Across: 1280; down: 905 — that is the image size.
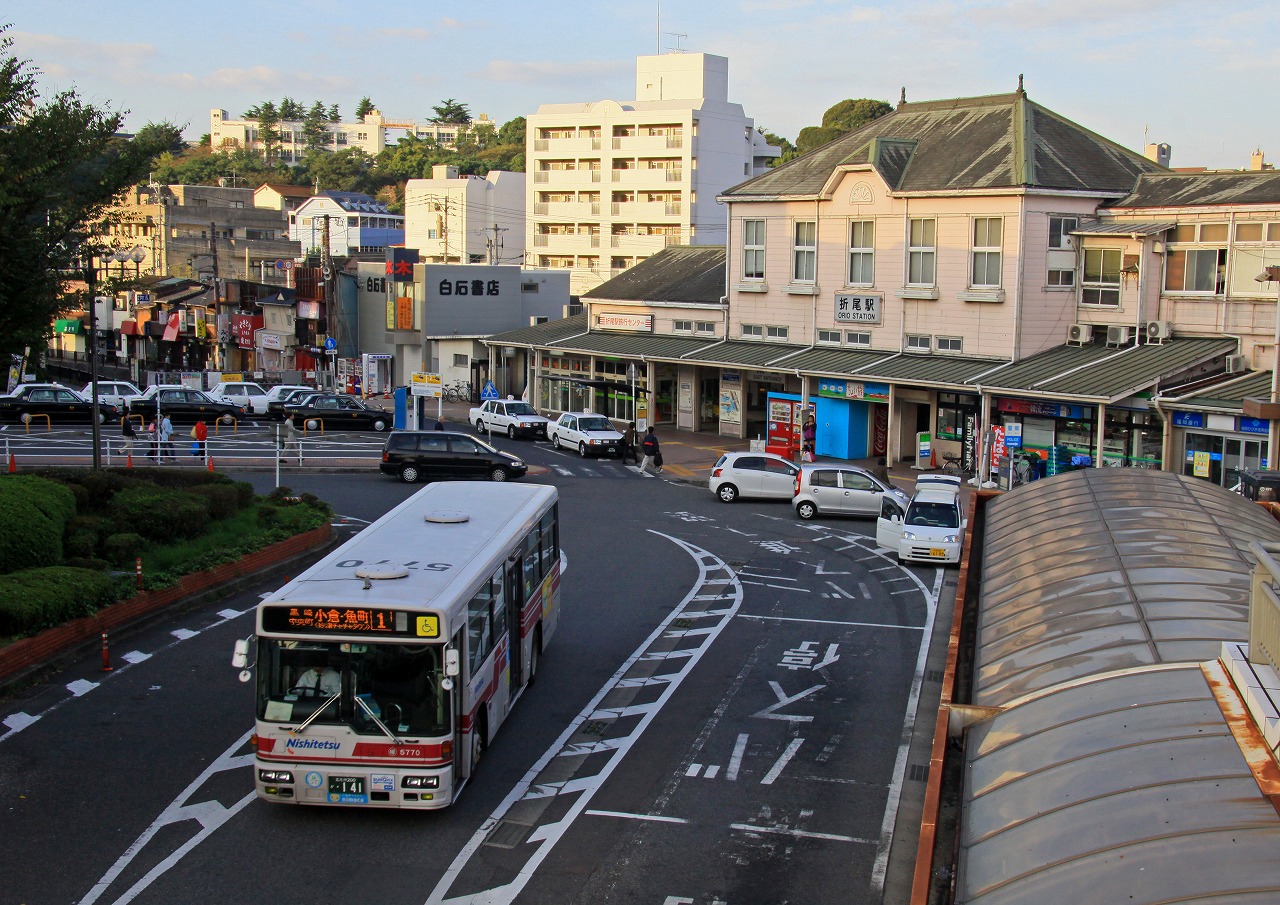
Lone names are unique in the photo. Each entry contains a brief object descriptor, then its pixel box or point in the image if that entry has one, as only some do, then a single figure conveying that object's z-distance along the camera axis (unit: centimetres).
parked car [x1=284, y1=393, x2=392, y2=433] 5044
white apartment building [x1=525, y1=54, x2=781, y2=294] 8712
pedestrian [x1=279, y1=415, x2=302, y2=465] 4066
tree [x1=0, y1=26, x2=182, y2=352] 2120
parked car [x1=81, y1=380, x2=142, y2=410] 5056
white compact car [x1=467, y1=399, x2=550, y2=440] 4969
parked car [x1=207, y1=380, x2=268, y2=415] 5306
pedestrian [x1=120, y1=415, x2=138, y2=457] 4341
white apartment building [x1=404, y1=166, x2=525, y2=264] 9725
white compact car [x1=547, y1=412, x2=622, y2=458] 4509
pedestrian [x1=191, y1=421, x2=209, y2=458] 3863
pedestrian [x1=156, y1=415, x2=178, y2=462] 3916
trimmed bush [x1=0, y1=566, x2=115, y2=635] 1773
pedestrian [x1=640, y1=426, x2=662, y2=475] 4112
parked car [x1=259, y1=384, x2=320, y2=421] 5250
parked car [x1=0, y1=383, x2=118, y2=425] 4850
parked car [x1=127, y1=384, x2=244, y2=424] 4991
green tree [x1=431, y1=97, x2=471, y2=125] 17638
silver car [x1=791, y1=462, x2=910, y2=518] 3331
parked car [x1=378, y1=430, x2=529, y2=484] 3766
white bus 1231
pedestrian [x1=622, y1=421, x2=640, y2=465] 4447
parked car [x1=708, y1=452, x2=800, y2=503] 3578
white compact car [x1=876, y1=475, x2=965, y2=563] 2727
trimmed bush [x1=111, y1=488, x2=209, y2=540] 2400
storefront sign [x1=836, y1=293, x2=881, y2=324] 4353
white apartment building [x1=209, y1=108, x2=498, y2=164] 19075
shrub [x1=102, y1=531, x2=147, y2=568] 2242
